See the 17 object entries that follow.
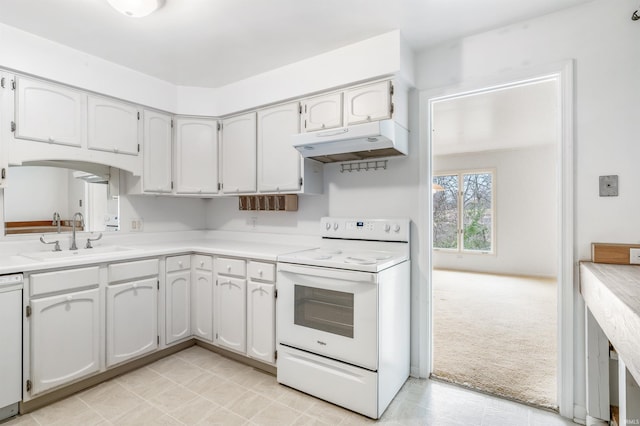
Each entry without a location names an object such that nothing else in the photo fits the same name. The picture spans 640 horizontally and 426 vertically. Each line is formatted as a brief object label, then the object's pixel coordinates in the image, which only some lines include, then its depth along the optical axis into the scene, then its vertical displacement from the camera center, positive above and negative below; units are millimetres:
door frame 1948 -53
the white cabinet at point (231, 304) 2574 -741
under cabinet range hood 1992 +481
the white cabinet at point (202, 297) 2791 -740
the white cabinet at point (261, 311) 2404 -746
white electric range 1935 -705
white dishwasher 1848 -758
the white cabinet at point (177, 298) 2719 -734
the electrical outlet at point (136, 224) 3096 -102
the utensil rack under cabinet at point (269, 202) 2975 +108
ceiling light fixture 1769 +1162
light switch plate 1860 +160
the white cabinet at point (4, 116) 2131 +653
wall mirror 2404 +137
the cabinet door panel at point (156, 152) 2943 +575
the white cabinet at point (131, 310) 2346 -740
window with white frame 6629 +32
